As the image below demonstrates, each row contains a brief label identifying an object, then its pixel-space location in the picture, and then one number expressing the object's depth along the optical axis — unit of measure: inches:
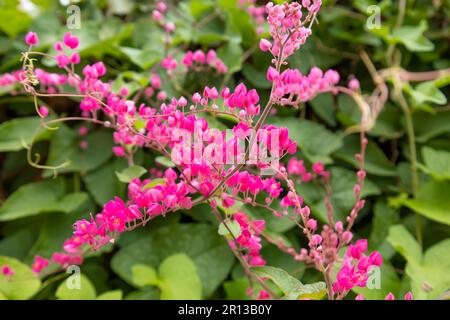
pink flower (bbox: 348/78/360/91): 24.0
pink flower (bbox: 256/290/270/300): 20.2
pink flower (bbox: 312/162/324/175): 22.3
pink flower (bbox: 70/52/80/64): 19.8
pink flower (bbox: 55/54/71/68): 19.5
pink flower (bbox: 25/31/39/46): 19.2
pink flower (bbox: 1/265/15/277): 21.1
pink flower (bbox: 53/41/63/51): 20.3
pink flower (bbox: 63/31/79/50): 19.4
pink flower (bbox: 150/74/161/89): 23.1
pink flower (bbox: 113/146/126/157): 21.1
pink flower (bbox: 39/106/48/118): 20.7
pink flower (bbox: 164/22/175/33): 24.2
